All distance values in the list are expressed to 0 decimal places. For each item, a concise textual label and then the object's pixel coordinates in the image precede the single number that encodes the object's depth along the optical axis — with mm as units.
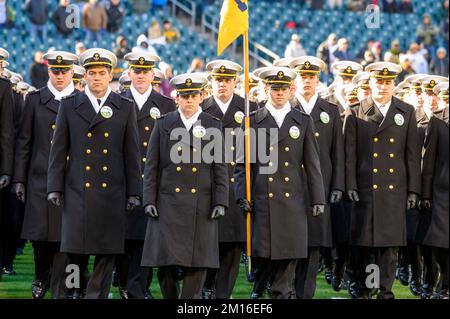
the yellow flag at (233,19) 12641
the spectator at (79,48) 21688
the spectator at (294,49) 24822
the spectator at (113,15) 26578
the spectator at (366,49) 28078
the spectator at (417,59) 27516
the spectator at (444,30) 30250
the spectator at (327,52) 25672
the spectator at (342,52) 24930
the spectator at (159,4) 28312
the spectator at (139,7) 27688
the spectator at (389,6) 30916
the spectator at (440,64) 28547
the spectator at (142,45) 21609
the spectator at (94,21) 25938
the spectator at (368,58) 25005
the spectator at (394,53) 25367
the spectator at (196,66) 24781
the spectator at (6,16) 25625
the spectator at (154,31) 26906
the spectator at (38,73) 23109
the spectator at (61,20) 25350
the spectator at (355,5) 30766
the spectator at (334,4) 30641
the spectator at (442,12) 30720
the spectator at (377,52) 26688
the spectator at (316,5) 30250
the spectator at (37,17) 25766
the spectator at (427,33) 29781
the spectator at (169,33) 27359
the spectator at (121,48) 24609
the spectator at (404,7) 30950
